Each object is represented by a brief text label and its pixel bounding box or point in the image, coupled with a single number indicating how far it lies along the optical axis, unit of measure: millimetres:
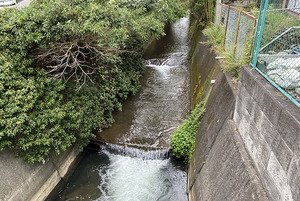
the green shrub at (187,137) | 6855
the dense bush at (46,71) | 5223
